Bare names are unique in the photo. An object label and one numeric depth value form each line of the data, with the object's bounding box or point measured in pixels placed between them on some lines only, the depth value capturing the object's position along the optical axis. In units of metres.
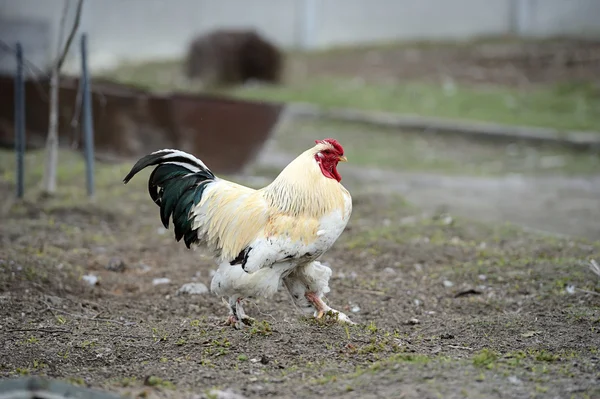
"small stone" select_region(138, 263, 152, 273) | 12.71
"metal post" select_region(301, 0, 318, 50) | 39.26
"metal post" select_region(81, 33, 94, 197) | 15.19
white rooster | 9.14
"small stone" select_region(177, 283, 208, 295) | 11.41
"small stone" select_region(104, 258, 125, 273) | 12.55
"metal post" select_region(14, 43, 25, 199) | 15.29
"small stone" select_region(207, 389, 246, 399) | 7.22
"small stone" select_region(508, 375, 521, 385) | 7.41
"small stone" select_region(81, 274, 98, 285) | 11.76
